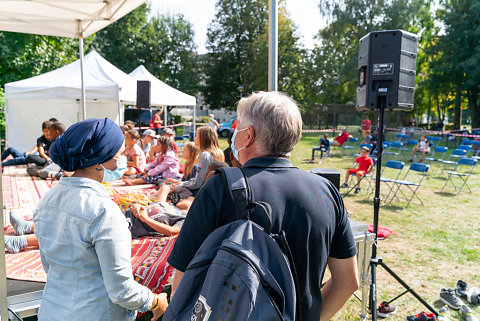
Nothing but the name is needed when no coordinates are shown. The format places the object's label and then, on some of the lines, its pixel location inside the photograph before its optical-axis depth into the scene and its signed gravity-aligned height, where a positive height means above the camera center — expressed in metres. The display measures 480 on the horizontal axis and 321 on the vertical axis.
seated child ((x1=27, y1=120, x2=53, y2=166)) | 7.05 -0.73
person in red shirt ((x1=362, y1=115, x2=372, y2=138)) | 19.35 -0.42
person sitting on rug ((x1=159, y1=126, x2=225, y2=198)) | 4.52 -0.50
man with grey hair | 1.12 -0.26
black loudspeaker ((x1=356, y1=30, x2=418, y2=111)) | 3.45 +0.51
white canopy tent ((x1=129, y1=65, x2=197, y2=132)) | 13.02 +0.82
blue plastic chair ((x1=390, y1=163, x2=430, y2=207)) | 7.75 -1.70
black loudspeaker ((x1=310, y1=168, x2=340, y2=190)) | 3.37 -0.53
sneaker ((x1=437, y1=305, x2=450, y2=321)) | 3.15 -1.71
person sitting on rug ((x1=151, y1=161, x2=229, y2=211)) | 3.93 -0.97
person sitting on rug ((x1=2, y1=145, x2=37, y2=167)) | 8.11 -1.09
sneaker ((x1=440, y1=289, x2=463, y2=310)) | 3.54 -1.75
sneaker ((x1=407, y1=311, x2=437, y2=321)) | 3.20 -1.73
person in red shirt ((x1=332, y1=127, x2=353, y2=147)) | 15.92 -0.85
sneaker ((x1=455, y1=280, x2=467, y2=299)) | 3.78 -1.76
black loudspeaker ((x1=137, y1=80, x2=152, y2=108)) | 9.77 +0.55
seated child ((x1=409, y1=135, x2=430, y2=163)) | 13.62 -0.99
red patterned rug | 2.62 -1.16
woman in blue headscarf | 1.42 -0.49
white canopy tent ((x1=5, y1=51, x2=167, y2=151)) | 9.61 +0.47
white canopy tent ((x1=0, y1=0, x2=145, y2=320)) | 4.59 +1.35
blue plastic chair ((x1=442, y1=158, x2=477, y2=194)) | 8.85 -1.63
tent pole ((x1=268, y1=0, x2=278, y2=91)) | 2.64 +0.53
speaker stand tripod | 3.15 -1.03
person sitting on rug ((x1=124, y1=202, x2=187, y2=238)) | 3.34 -0.99
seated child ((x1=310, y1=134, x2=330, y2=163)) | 13.99 -1.08
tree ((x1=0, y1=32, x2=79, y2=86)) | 15.61 +2.59
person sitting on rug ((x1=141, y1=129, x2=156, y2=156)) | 8.70 -0.53
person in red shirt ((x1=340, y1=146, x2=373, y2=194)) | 8.89 -1.07
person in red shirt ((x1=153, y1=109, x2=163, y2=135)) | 15.00 -0.29
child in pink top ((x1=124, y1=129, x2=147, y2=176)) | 6.52 -0.82
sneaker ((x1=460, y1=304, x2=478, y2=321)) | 3.26 -1.76
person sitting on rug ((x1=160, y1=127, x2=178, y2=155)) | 6.68 -0.34
